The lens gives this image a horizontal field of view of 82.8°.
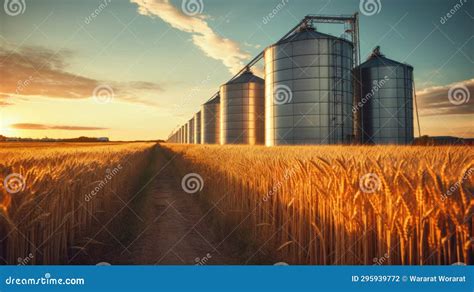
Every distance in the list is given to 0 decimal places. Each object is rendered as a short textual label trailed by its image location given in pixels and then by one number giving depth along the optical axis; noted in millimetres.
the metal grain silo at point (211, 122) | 40250
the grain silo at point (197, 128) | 50412
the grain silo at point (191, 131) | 62819
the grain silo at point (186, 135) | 75050
